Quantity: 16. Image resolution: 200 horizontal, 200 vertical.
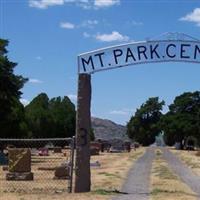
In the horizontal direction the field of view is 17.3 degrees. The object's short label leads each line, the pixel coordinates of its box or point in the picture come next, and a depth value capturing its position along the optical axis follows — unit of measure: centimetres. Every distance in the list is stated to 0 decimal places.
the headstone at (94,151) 7178
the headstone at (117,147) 9312
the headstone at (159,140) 17862
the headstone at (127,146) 9741
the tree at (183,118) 12562
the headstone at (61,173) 2500
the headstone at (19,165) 2284
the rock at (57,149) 6514
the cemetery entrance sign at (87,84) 1894
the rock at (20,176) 2347
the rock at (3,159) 3795
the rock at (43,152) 5491
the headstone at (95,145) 8306
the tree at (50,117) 10312
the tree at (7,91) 4659
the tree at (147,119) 17938
